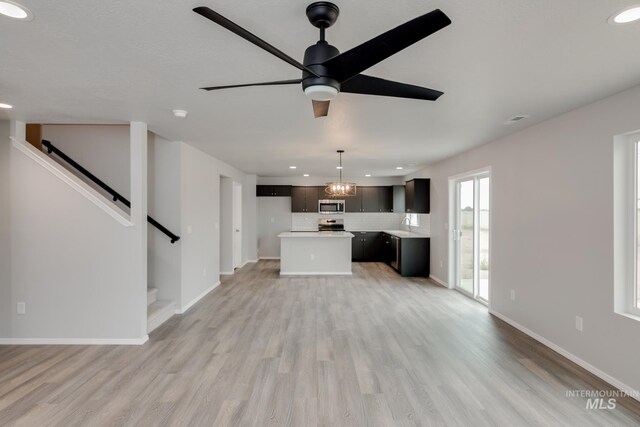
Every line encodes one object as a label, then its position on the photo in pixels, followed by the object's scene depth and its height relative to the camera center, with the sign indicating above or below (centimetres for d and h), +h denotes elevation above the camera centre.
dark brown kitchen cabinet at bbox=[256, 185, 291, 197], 920 +55
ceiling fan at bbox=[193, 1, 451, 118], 125 +66
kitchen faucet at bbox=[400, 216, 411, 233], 896 -32
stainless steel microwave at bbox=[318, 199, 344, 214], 940 +10
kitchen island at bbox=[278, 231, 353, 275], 732 -101
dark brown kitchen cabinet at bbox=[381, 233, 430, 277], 718 -102
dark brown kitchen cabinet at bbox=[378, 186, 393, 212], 949 +30
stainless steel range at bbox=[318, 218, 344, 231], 950 -45
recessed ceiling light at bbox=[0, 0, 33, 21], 154 +97
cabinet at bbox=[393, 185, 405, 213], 923 +32
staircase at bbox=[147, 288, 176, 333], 399 -128
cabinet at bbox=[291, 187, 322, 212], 938 +30
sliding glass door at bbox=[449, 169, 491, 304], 516 -41
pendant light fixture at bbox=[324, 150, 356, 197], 635 +40
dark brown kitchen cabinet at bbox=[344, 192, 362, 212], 949 +19
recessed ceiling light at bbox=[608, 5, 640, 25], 157 +96
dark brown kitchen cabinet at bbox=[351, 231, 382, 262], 929 -103
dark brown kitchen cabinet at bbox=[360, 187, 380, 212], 950 +30
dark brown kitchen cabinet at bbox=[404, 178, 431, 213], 721 +30
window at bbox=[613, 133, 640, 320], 273 -13
